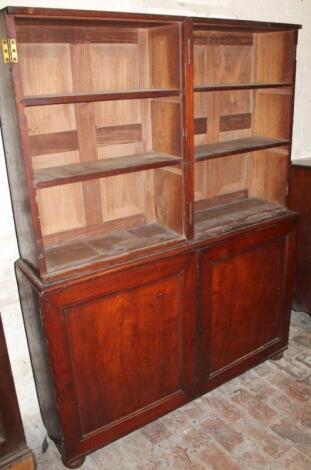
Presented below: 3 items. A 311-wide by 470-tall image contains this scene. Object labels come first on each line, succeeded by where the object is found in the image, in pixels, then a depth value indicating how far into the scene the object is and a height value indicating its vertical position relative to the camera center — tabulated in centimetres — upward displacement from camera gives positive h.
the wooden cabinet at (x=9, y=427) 177 -139
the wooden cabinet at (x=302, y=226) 280 -95
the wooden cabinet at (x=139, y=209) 171 -59
